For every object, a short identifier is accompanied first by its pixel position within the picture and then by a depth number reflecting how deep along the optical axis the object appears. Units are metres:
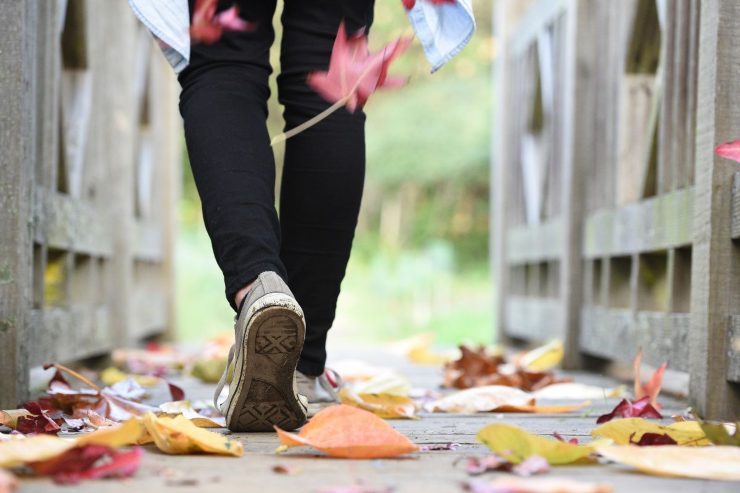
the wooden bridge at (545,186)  4.04
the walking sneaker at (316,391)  4.05
